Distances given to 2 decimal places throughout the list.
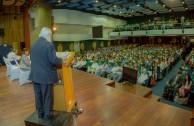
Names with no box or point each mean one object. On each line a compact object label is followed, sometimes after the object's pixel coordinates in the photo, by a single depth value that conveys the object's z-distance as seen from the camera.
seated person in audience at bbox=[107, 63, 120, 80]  5.91
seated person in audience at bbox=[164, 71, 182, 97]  4.86
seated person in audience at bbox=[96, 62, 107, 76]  6.55
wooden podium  2.09
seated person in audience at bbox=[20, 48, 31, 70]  3.83
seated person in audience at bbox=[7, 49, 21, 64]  4.68
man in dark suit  1.81
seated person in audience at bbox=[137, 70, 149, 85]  5.79
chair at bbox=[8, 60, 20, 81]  4.28
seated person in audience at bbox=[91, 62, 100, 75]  6.71
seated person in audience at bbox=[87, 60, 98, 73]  6.93
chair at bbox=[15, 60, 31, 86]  3.83
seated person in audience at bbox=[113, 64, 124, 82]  5.57
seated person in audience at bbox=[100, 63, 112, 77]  6.37
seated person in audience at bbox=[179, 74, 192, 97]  4.56
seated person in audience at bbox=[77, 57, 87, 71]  7.74
